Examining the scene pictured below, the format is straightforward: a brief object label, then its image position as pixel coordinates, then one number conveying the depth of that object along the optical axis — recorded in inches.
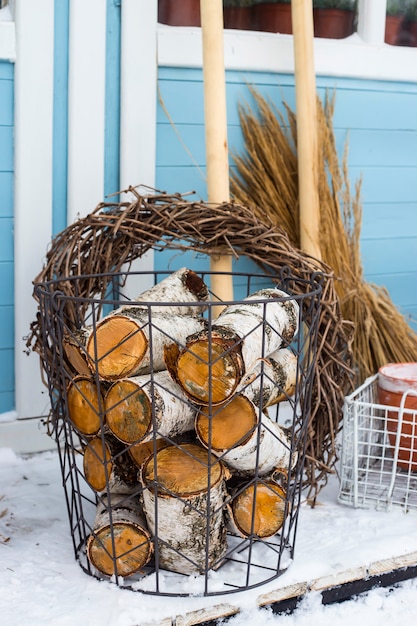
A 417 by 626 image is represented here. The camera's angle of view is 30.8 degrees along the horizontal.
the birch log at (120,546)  49.7
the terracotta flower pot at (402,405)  62.7
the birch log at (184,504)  48.7
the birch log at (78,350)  51.9
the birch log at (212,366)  46.0
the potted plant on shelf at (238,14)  80.7
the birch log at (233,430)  48.2
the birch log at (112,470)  53.1
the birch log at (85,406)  51.7
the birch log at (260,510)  53.0
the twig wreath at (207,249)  59.7
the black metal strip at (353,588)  49.7
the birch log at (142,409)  47.4
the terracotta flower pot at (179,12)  76.0
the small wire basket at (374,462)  62.4
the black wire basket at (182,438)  47.3
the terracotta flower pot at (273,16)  82.4
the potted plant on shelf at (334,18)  85.8
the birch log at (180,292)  58.0
